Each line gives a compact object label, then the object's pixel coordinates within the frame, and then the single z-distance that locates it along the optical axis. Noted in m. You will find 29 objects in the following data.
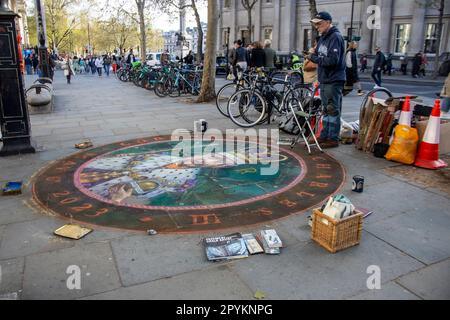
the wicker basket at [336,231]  3.42
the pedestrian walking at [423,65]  26.46
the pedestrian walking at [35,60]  32.18
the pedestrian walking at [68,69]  23.09
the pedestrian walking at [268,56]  13.26
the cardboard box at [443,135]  6.03
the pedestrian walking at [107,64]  35.13
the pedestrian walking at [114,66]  36.00
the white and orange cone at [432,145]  5.74
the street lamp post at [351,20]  30.07
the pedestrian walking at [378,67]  17.69
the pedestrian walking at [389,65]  27.81
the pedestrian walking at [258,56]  13.11
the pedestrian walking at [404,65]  28.19
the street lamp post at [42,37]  16.79
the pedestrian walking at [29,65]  32.64
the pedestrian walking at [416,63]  25.97
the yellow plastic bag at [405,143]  5.88
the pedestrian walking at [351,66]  12.13
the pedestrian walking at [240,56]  16.05
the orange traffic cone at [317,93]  8.40
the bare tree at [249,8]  32.41
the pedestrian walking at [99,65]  33.48
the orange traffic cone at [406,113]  5.99
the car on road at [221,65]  29.50
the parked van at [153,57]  35.97
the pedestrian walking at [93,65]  37.17
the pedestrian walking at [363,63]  30.19
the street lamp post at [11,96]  6.18
